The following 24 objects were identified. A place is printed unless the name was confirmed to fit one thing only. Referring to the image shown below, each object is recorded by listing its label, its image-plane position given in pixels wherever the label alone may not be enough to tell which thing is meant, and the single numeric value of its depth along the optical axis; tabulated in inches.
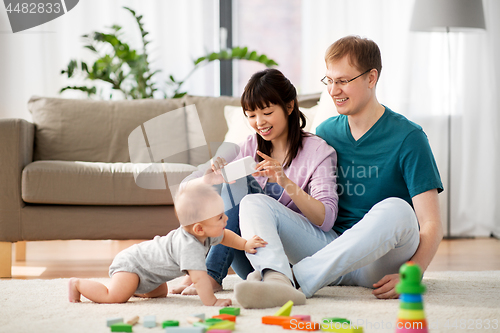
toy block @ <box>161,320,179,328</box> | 112.3
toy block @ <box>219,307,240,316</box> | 115.7
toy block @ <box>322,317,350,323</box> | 112.0
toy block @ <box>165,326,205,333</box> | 108.4
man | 120.8
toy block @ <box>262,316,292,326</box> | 112.7
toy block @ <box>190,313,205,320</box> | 114.2
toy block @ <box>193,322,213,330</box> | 110.4
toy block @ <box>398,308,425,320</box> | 102.4
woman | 127.4
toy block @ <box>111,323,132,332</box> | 111.5
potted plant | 217.7
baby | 120.9
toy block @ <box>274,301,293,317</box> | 114.1
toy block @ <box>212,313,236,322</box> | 113.7
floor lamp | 200.5
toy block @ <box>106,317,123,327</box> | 113.0
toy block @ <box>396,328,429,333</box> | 102.9
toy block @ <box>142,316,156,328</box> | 113.5
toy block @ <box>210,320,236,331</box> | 110.2
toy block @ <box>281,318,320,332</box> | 111.7
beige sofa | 149.5
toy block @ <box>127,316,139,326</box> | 113.7
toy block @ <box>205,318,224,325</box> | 112.2
